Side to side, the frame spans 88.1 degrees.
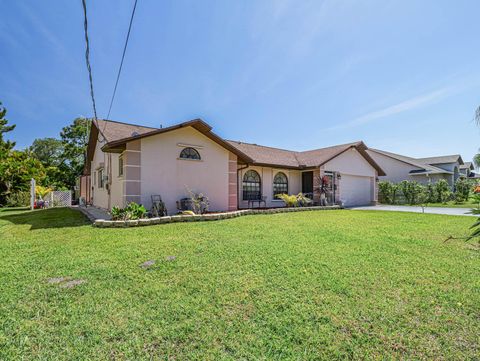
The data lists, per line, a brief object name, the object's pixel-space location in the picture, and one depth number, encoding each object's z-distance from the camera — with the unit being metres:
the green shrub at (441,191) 23.86
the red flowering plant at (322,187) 17.67
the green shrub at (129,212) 8.93
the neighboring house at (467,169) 40.96
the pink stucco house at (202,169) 10.92
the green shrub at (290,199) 15.80
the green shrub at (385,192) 23.28
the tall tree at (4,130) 22.14
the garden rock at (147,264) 4.60
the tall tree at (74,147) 33.66
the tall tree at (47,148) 40.19
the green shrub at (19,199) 20.06
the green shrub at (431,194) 23.76
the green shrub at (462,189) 24.06
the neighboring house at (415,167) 30.05
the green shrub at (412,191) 22.41
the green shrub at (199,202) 11.62
